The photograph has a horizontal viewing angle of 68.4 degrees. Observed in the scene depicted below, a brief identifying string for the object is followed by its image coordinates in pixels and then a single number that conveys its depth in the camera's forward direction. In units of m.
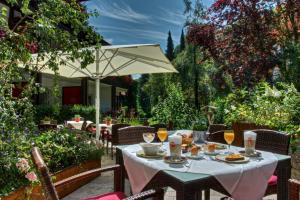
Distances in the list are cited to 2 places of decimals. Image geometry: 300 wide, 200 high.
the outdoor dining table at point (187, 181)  1.46
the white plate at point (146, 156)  1.92
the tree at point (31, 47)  2.46
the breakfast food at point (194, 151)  1.95
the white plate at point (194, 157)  1.88
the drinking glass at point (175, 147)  1.82
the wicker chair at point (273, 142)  2.29
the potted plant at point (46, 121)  6.46
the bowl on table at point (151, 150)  1.94
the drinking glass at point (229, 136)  2.13
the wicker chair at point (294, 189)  1.57
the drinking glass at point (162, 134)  2.33
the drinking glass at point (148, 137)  2.26
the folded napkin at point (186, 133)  2.34
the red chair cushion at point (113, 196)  1.89
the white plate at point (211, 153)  2.00
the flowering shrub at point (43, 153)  2.29
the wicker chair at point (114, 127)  4.17
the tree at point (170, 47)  20.67
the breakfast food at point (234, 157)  1.77
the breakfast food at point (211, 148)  2.05
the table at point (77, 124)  6.44
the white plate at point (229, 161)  1.75
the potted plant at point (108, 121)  6.38
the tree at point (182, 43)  16.03
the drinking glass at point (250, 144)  1.97
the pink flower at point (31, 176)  2.10
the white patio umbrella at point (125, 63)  4.15
